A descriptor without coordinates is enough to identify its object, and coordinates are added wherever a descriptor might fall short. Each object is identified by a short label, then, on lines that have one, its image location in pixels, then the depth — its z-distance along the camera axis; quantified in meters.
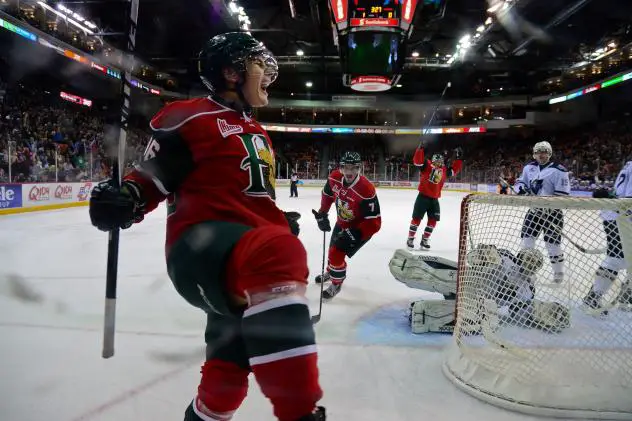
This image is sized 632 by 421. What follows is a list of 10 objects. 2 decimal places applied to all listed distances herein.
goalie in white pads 2.10
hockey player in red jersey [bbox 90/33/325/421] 0.78
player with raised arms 6.16
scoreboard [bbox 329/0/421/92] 9.00
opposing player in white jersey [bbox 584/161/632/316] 2.16
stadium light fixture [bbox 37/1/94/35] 12.82
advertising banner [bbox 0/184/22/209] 8.16
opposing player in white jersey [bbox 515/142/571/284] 2.44
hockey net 1.79
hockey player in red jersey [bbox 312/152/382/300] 3.48
